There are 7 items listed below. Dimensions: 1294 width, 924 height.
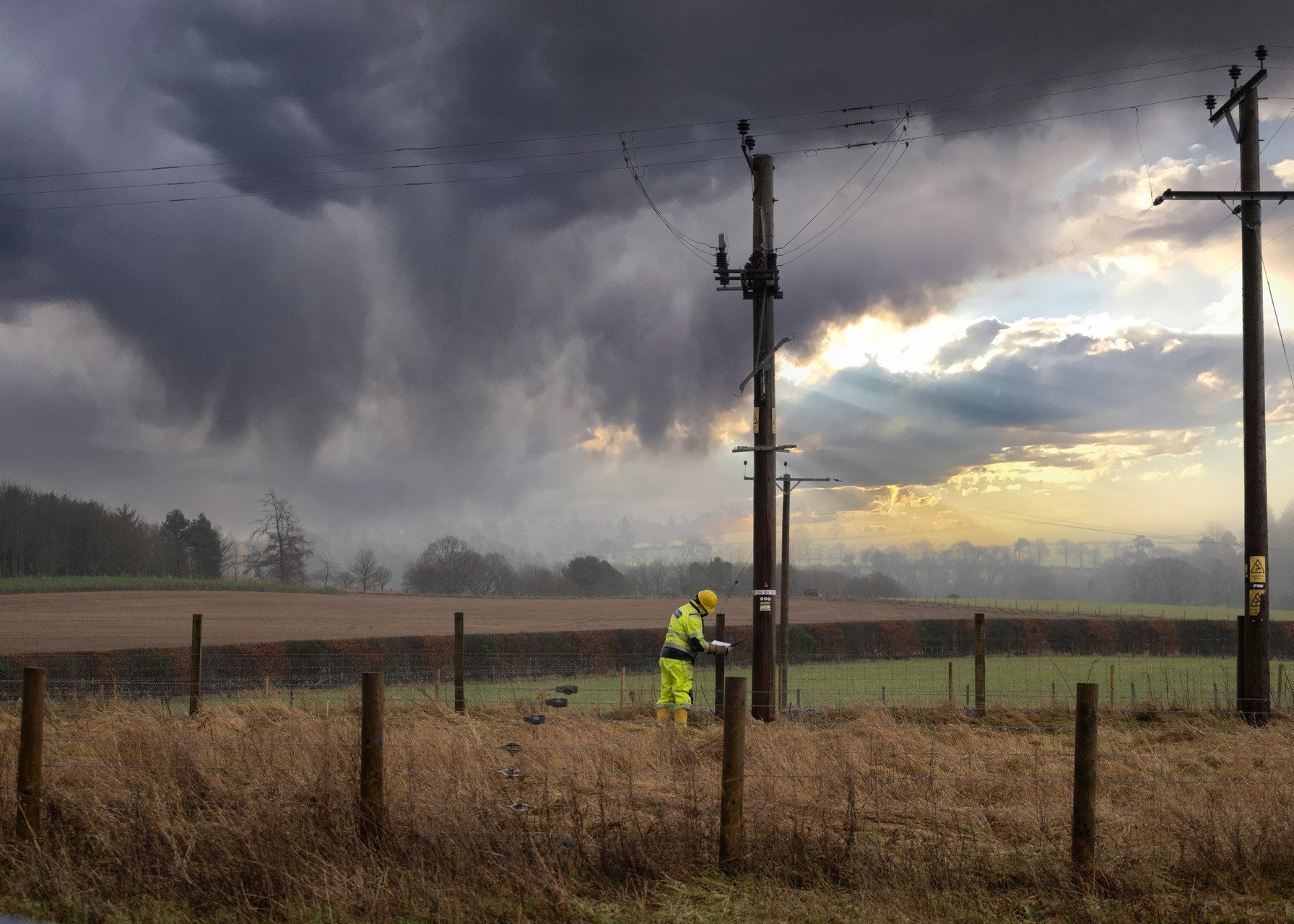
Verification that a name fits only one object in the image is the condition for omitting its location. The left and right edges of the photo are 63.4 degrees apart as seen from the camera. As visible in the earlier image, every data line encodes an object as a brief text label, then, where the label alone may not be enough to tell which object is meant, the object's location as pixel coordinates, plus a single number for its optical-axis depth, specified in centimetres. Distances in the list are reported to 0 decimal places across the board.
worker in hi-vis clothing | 1394
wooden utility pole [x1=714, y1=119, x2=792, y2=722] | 1502
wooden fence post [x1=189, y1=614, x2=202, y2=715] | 1398
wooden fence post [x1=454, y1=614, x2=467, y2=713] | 1443
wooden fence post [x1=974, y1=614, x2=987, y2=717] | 1505
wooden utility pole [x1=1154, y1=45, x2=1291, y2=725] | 1508
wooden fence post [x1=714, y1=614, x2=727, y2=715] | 1446
